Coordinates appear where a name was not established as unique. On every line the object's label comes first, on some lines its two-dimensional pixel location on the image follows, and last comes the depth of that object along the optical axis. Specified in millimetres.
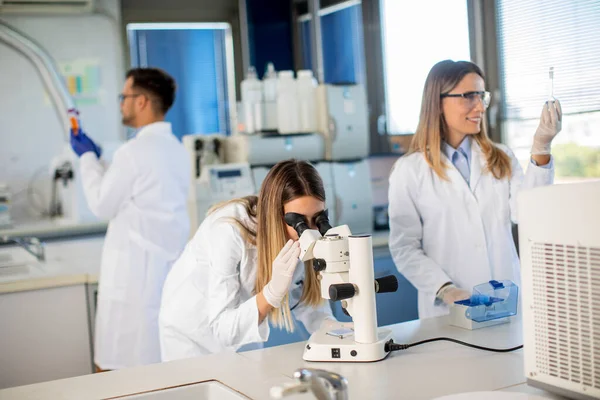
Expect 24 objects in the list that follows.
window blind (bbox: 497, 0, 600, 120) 3127
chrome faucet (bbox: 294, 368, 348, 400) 1039
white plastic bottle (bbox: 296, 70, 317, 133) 3744
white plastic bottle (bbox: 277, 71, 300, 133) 3686
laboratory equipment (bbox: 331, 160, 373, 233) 3721
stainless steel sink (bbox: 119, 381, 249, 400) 1396
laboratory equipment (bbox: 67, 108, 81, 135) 3047
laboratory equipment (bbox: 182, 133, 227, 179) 3641
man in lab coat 2791
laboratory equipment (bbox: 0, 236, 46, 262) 3158
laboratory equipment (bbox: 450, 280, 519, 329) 1780
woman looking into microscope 1705
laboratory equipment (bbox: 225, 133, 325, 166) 3555
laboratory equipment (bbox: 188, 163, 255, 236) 3467
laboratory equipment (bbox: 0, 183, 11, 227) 4301
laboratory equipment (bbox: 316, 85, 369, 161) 3734
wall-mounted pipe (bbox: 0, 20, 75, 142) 5129
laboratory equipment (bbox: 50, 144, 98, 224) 4109
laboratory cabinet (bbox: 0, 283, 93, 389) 2674
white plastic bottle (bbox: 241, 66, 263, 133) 3641
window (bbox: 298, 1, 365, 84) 4723
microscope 1492
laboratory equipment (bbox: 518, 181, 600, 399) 1116
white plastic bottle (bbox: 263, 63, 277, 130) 3668
